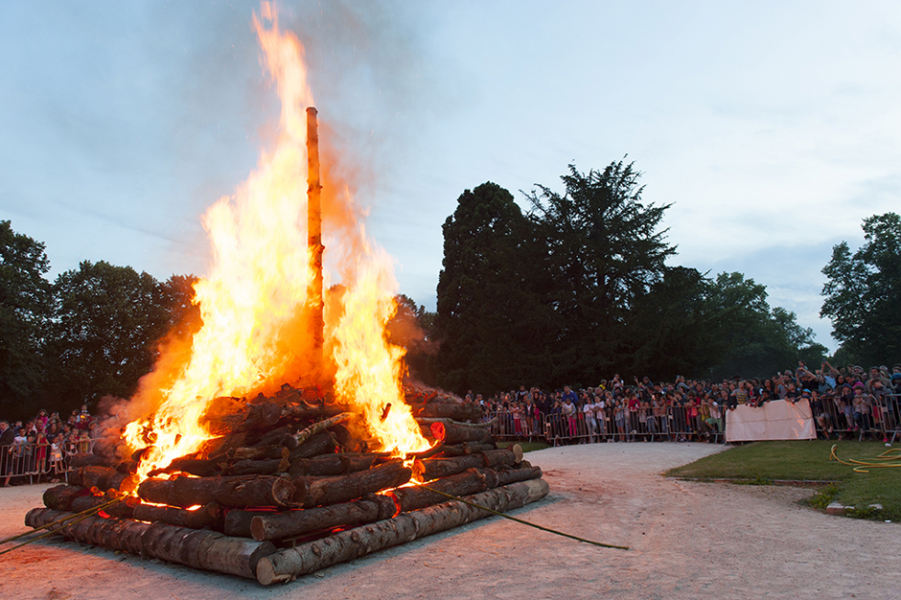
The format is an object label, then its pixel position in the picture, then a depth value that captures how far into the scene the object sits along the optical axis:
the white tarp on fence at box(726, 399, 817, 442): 14.88
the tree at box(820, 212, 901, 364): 40.50
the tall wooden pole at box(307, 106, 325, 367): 9.38
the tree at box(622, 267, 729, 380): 26.88
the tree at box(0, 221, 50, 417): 29.77
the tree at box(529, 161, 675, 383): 28.47
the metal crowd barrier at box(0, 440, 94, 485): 17.02
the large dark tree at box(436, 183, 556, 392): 30.34
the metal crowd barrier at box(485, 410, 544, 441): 20.67
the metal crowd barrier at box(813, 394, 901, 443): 13.20
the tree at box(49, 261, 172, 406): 35.53
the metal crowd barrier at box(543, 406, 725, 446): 17.62
